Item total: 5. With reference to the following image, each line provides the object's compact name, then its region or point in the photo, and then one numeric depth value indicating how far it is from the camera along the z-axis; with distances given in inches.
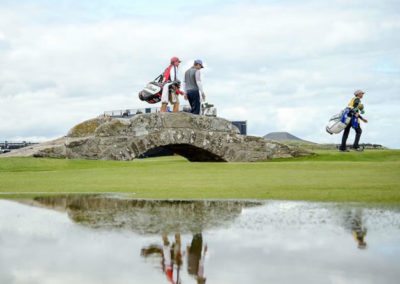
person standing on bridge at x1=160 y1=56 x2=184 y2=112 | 1072.2
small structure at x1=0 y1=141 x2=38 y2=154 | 1959.9
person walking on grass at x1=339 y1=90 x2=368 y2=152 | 1167.6
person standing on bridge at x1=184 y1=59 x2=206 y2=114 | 1040.2
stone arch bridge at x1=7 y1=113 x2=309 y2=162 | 991.6
